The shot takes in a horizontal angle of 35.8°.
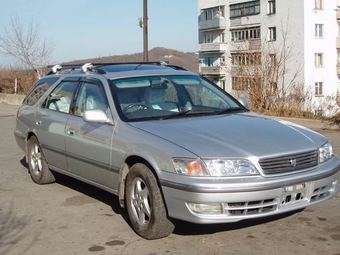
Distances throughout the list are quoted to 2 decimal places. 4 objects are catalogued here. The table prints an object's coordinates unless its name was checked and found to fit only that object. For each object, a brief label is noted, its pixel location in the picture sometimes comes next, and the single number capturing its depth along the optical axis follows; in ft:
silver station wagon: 14.30
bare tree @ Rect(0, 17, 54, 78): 81.10
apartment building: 182.19
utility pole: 59.98
